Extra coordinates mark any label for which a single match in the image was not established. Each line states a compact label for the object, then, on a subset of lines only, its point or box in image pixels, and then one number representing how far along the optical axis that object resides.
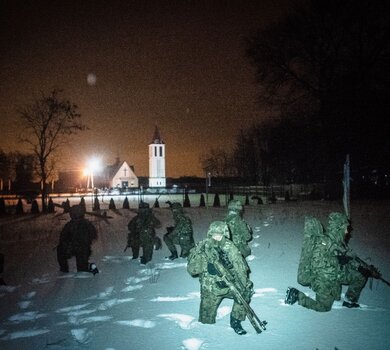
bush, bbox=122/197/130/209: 26.68
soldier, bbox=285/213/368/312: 6.00
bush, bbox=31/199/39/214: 24.91
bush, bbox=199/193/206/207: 27.45
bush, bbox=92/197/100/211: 25.61
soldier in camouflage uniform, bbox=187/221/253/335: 5.46
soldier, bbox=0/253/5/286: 8.37
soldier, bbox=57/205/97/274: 9.32
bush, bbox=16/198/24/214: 24.81
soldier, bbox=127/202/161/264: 10.19
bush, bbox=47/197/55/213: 25.67
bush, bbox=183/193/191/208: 26.65
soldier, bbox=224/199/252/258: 8.62
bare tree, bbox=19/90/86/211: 27.02
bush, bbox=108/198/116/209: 26.06
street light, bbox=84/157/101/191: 36.08
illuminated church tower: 95.88
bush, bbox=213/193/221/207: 27.57
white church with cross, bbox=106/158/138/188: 84.69
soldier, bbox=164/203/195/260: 10.43
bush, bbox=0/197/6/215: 24.54
